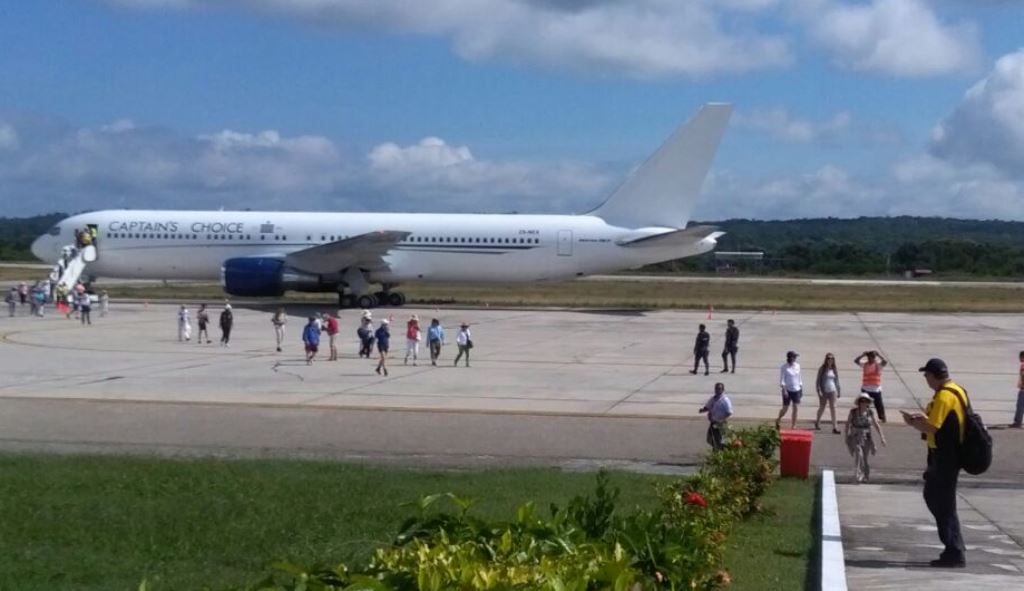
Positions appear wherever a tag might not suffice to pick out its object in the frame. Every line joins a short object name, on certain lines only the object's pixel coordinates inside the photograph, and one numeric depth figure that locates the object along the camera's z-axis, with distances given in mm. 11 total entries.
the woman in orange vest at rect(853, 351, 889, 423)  21469
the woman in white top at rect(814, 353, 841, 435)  20609
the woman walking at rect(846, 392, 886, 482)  15109
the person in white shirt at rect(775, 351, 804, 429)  21000
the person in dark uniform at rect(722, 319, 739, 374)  29844
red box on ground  15234
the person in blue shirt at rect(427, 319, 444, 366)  30797
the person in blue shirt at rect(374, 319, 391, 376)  28312
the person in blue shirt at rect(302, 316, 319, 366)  29969
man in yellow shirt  9953
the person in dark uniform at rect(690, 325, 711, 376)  29000
